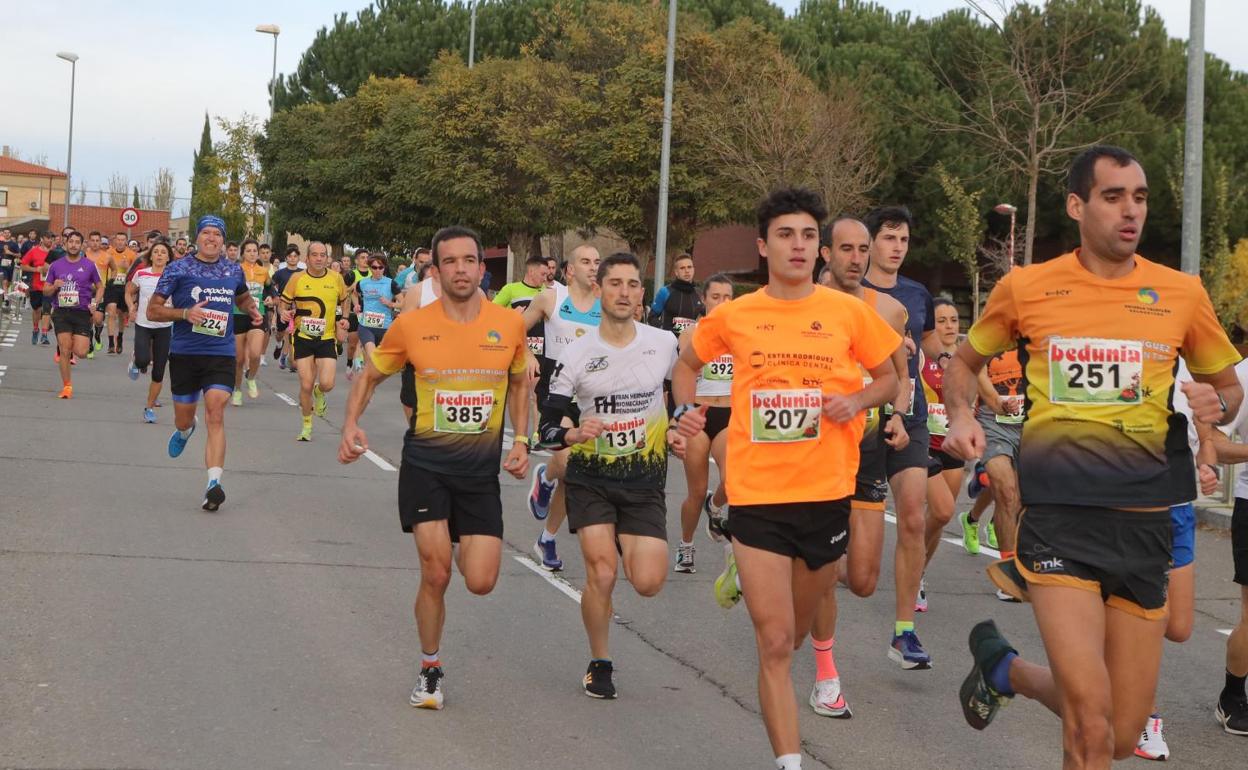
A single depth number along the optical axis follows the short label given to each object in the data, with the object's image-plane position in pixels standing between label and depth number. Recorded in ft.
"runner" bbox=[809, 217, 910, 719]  20.72
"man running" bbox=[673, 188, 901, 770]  17.04
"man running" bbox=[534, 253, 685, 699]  21.35
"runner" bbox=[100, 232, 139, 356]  86.02
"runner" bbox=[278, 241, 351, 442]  52.16
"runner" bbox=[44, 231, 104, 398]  62.59
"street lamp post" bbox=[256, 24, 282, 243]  220.64
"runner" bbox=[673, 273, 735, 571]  30.71
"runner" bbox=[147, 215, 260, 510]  36.03
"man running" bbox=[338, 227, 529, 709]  20.52
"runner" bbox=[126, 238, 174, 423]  55.11
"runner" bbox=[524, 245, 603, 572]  34.65
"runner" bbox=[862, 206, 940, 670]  23.43
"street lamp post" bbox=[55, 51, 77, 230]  229.66
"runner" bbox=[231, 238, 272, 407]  63.26
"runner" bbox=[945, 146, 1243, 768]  14.78
